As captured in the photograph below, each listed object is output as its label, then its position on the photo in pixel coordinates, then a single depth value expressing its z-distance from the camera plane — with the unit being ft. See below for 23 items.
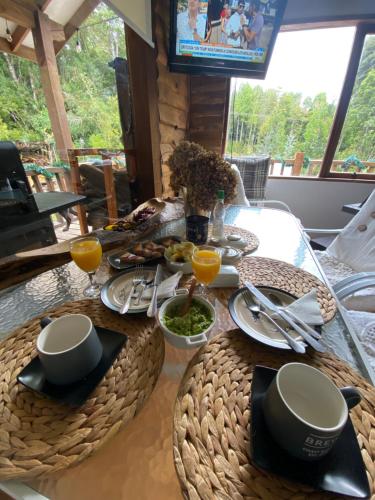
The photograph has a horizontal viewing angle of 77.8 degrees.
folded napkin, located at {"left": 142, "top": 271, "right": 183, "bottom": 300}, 2.07
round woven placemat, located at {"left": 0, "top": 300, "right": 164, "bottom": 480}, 1.09
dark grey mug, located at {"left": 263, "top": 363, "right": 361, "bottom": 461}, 0.98
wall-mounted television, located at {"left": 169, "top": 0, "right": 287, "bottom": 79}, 5.77
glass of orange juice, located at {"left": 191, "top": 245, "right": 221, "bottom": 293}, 2.15
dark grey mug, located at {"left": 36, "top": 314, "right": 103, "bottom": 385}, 1.28
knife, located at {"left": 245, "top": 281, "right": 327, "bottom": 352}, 1.59
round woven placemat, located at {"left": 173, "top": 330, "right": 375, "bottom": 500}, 1.01
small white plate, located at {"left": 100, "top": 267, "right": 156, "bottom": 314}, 1.98
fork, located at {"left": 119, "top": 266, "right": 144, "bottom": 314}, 1.90
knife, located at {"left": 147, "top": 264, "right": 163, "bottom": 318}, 1.85
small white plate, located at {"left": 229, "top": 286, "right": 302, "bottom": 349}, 1.70
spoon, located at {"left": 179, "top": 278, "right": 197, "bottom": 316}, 1.92
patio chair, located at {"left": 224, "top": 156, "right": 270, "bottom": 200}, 8.27
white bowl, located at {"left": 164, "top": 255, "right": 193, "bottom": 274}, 2.61
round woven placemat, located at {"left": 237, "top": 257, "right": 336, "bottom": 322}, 2.22
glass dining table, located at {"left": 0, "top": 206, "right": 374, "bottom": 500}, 1.09
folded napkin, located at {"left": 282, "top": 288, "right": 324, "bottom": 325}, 1.82
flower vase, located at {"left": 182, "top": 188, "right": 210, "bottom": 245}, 3.24
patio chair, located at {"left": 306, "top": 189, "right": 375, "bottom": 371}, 3.86
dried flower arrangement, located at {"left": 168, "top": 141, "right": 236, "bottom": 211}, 2.73
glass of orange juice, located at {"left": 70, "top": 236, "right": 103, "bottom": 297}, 2.28
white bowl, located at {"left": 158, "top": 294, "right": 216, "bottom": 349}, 1.64
